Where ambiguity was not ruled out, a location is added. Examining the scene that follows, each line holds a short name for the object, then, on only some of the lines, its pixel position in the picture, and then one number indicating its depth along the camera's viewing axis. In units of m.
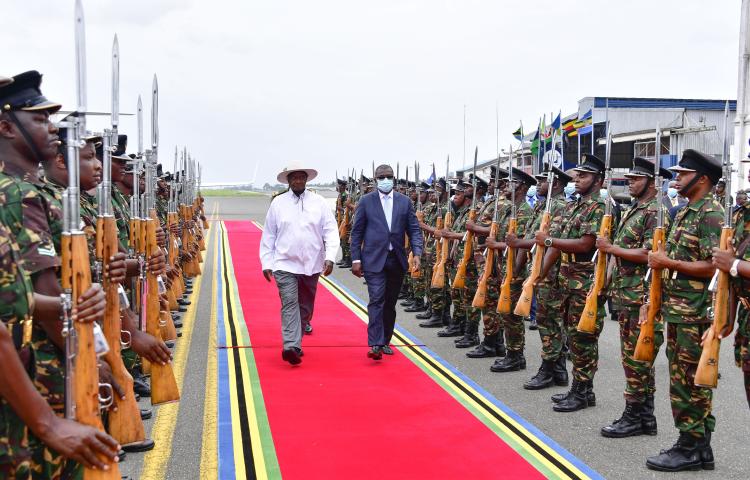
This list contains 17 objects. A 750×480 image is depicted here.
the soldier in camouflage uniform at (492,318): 9.26
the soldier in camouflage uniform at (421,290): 13.03
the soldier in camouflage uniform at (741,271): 4.86
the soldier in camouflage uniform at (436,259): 11.57
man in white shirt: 8.77
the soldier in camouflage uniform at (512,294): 8.55
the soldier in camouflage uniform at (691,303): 5.54
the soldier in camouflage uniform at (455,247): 10.73
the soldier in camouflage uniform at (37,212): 2.95
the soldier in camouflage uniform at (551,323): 7.71
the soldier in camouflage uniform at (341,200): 23.11
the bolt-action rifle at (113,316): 3.97
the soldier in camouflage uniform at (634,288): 6.34
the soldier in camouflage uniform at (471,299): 9.91
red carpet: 5.43
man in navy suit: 9.16
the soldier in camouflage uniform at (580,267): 7.12
